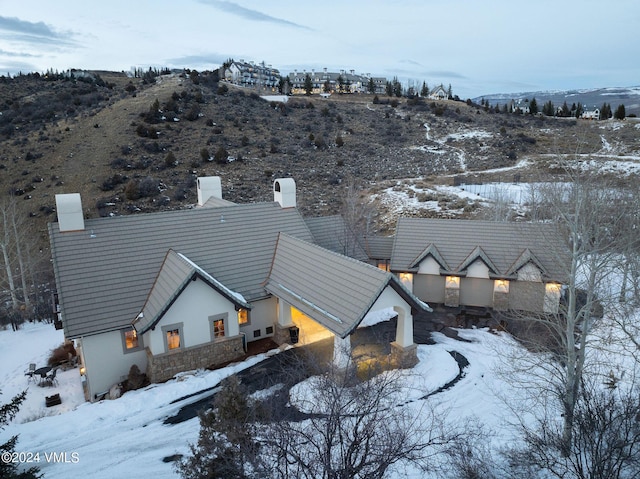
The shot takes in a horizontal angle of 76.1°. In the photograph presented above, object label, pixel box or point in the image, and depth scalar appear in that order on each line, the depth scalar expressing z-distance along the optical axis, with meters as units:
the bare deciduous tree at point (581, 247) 12.66
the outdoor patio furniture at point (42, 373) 19.03
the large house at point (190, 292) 17.75
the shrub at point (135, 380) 17.95
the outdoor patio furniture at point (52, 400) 17.38
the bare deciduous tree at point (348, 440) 8.34
